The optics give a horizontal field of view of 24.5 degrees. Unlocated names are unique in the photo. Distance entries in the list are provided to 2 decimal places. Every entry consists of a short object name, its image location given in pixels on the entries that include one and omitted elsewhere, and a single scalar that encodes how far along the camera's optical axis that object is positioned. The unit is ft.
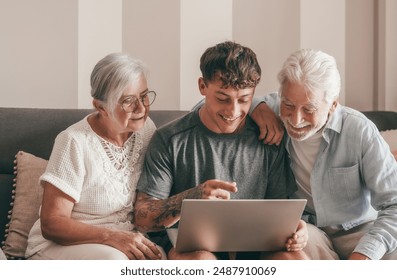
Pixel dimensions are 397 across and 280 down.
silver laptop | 7.11
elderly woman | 7.71
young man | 7.81
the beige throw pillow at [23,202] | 8.52
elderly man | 7.80
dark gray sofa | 9.01
